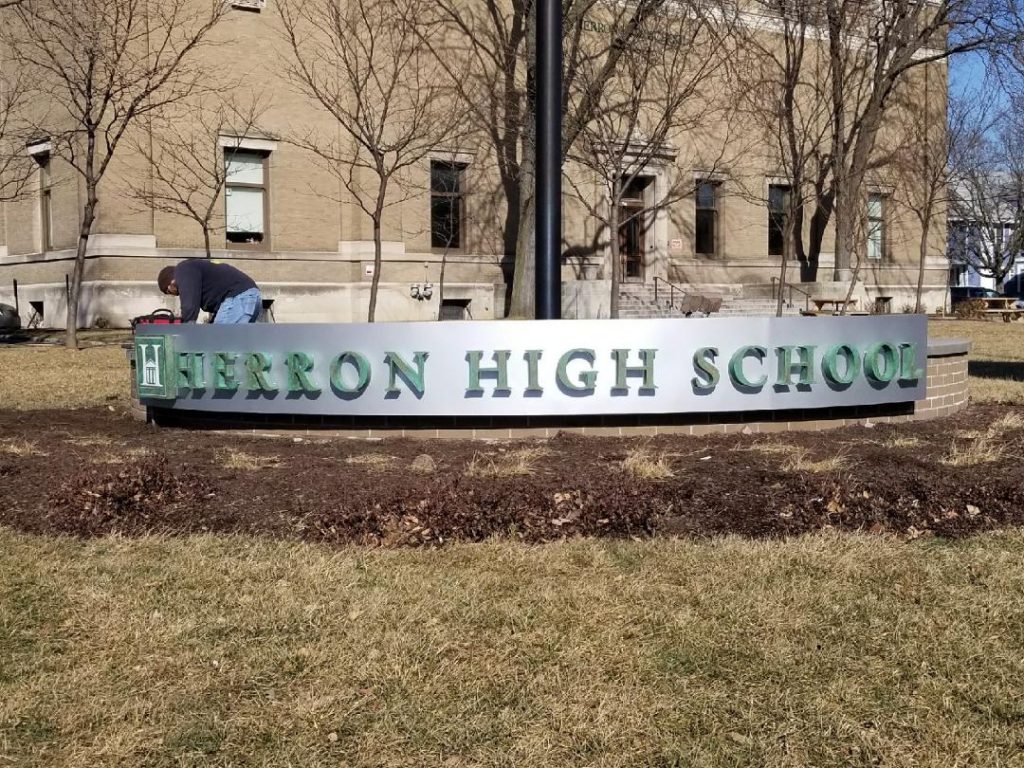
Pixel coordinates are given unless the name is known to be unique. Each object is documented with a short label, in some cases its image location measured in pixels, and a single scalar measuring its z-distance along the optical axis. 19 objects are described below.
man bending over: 9.82
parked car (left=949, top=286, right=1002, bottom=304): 54.50
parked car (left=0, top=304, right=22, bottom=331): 23.20
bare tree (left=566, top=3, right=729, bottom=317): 22.98
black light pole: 9.70
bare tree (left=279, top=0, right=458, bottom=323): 24.98
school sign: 8.36
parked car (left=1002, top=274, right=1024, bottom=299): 73.25
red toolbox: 16.36
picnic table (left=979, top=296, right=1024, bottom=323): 33.48
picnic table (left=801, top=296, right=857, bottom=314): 29.89
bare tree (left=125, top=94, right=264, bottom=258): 23.92
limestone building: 24.14
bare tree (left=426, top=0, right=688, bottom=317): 23.78
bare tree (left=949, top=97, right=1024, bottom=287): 58.97
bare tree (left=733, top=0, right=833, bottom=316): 29.22
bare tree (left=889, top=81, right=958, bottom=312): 33.80
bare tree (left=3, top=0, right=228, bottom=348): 20.88
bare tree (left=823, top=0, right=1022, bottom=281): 30.98
